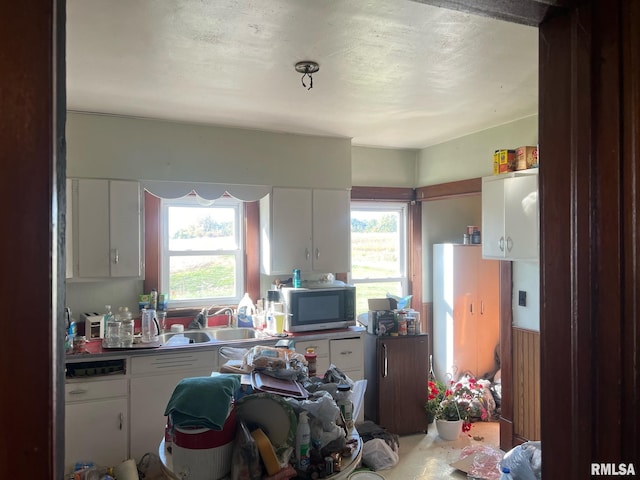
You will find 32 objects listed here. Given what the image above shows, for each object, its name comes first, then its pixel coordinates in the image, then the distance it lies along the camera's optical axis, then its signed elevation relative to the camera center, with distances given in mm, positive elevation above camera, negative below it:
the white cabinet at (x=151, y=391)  3158 -1039
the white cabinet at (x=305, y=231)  3932 +119
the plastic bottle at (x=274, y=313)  3816 -595
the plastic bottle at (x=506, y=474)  2534 -1311
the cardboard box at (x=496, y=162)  3523 +629
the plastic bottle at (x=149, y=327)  3422 -623
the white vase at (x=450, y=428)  3797 -1568
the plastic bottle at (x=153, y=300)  3756 -458
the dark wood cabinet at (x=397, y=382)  3879 -1214
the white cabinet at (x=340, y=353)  3689 -920
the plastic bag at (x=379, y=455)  3334 -1590
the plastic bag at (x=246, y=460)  1578 -763
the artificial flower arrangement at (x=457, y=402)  3926 -1440
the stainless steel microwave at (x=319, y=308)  3750 -547
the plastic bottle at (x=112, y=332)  3246 -639
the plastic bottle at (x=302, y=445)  1714 -766
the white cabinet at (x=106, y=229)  3359 +125
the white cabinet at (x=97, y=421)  3023 -1195
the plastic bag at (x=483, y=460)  3205 -1647
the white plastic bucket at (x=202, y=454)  1615 -754
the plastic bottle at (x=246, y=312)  3973 -602
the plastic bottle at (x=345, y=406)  2014 -729
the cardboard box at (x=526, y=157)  3260 +623
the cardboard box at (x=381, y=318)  4000 -664
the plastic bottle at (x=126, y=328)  3265 -623
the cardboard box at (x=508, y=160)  3430 +626
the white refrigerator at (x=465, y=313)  4559 -720
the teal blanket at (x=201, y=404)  1593 -574
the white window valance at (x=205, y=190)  3594 +458
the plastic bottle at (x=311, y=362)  2312 -614
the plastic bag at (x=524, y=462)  2469 -1235
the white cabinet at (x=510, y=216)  3258 +197
